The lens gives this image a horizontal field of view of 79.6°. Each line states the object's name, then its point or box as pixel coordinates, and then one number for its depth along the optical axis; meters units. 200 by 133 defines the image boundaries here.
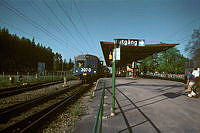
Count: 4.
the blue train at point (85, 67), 15.56
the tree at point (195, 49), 24.29
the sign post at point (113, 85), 4.67
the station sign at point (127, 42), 4.90
